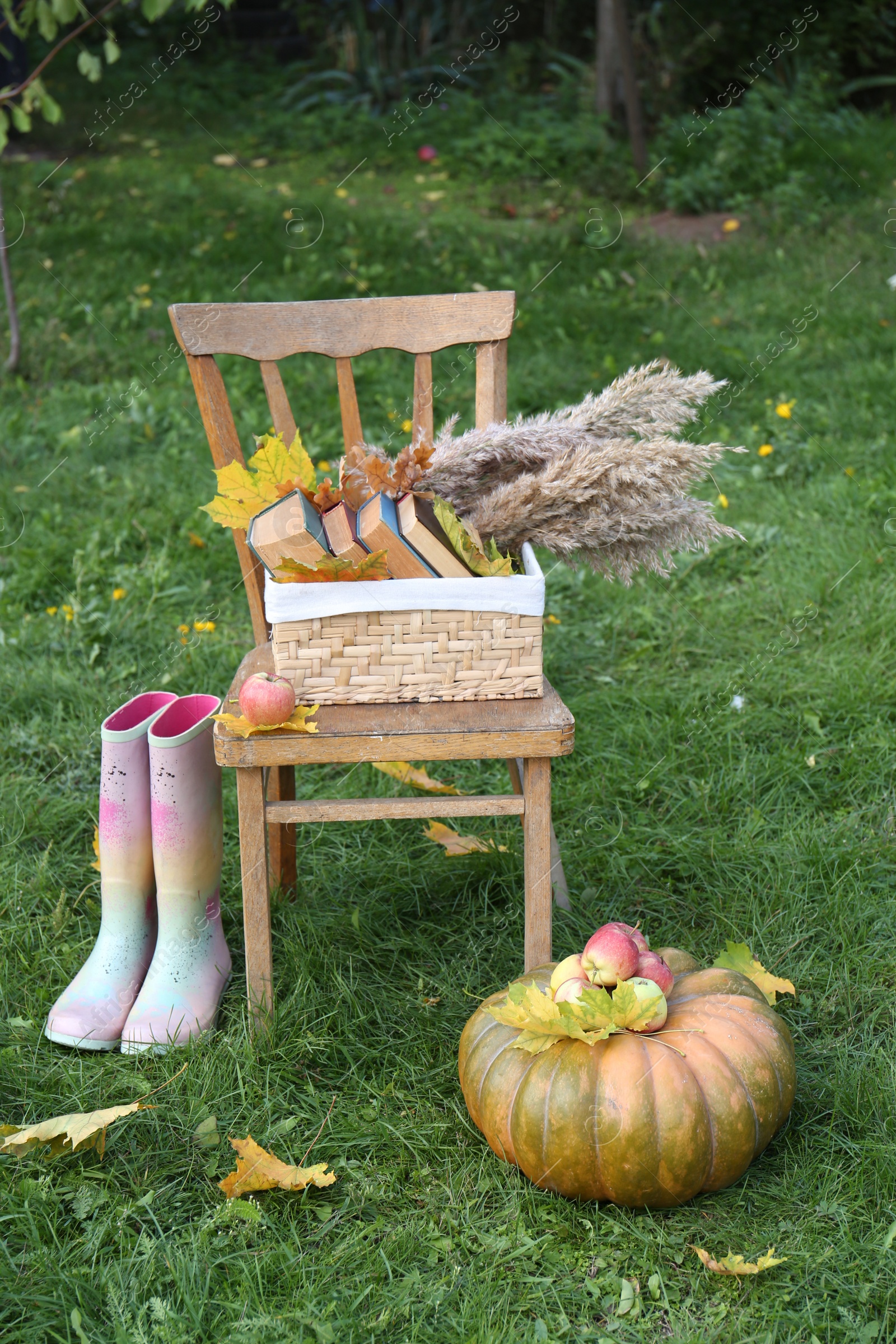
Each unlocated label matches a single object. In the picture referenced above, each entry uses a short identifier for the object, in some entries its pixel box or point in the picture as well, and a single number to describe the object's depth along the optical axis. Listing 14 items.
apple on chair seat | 3.37
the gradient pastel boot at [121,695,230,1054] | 3.56
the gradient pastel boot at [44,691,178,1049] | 3.58
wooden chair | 3.38
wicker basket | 3.39
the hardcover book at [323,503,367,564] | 3.40
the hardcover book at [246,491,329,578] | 3.38
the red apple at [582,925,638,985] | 3.33
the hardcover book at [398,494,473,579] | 3.37
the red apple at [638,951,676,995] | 3.36
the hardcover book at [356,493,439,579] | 3.37
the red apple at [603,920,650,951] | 3.39
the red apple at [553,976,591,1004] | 3.31
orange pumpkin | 3.25
